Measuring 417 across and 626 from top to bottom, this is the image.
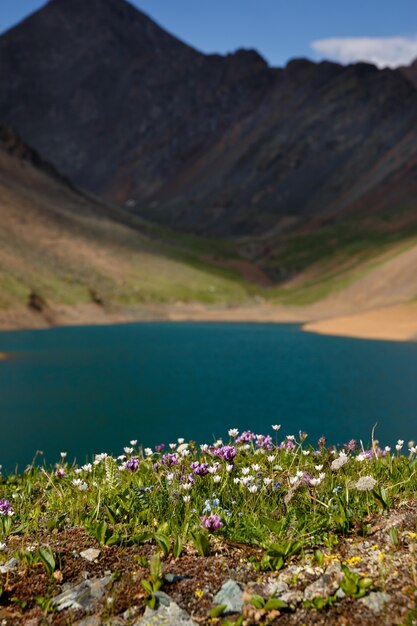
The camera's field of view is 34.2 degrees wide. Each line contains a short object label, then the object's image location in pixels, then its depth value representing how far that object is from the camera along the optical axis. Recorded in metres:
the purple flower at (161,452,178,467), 10.27
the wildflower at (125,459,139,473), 9.86
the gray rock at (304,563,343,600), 6.87
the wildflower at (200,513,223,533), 7.89
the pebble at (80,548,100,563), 7.96
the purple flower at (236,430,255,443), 11.48
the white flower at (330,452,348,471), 9.37
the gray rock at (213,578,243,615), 6.78
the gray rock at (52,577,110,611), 7.05
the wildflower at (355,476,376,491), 8.58
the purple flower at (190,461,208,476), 9.15
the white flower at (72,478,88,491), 9.18
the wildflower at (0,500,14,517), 9.08
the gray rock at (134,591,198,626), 6.64
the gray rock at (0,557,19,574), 7.70
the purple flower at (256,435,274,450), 11.26
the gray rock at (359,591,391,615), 6.57
